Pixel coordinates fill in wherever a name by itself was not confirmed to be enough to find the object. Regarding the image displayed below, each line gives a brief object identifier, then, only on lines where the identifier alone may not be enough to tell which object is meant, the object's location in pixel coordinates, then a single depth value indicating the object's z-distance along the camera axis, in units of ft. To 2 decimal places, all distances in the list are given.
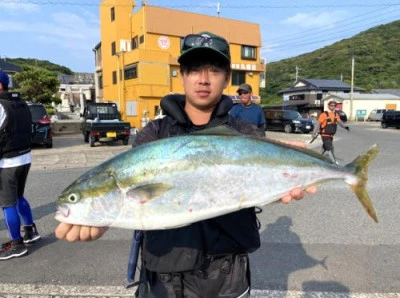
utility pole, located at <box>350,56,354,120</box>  172.08
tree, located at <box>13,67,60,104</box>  89.54
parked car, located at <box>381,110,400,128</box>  105.70
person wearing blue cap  13.97
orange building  100.42
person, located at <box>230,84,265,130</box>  24.41
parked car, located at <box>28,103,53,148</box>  47.96
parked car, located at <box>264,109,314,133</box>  85.15
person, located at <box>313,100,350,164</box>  36.50
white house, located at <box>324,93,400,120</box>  176.86
